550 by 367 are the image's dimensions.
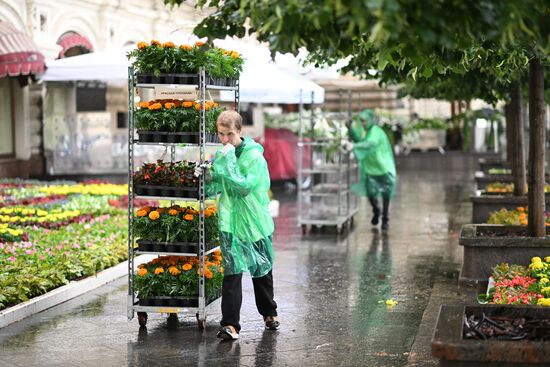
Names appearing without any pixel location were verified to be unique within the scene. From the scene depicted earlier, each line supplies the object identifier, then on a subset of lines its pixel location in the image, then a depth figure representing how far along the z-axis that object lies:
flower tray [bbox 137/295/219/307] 12.83
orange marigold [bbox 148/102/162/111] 12.70
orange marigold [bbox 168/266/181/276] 12.80
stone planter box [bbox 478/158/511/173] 34.06
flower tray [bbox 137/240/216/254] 12.71
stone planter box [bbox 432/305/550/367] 7.84
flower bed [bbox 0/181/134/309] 14.47
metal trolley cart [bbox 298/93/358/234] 23.36
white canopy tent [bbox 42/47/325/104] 22.74
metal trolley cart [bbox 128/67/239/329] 12.51
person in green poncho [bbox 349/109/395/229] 24.35
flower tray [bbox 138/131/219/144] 12.57
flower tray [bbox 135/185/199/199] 12.57
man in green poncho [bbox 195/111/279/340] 12.12
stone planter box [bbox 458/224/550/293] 14.62
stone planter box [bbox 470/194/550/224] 21.28
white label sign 12.97
